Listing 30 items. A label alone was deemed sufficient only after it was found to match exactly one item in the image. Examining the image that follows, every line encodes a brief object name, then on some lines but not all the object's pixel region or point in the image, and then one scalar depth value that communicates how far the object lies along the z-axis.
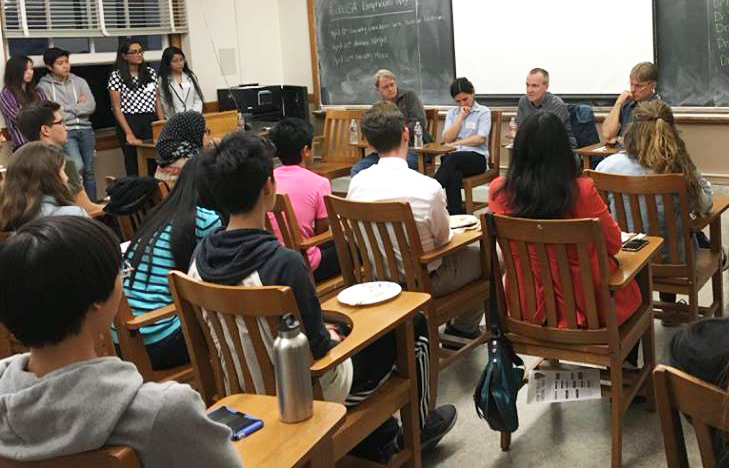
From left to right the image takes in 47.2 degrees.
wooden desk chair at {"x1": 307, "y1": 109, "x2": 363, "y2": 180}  6.16
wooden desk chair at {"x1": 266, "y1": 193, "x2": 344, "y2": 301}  3.29
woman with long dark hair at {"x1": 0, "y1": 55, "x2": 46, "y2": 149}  6.27
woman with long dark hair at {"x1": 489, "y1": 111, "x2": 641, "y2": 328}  2.60
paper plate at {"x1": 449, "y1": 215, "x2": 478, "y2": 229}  3.35
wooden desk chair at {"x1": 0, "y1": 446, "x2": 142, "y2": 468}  1.25
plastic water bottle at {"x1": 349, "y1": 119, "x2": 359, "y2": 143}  6.09
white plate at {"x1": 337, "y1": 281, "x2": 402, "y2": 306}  2.32
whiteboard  6.32
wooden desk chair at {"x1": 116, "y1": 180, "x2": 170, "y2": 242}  3.78
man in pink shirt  3.61
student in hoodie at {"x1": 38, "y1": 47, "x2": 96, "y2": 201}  6.50
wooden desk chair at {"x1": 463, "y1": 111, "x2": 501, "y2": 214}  5.82
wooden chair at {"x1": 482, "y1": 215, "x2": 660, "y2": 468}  2.46
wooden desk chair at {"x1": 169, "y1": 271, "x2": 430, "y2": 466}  1.97
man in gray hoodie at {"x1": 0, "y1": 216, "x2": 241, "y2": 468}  1.24
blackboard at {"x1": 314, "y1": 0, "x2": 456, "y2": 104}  7.49
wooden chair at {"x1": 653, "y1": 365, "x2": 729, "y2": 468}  1.37
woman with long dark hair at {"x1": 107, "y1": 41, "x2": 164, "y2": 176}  6.94
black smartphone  2.84
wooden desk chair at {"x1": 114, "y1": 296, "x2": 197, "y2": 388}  2.49
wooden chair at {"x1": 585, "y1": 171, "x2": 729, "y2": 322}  3.10
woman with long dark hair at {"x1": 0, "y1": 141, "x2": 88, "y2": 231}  2.99
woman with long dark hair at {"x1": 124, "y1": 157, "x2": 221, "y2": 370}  2.67
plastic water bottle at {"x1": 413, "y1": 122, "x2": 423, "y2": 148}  5.92
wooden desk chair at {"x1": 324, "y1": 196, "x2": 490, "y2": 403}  2.92
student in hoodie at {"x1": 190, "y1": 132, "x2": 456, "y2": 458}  2.09
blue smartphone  1.62
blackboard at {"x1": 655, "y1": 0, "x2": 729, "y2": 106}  5.93
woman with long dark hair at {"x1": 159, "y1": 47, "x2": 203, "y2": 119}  7.06
